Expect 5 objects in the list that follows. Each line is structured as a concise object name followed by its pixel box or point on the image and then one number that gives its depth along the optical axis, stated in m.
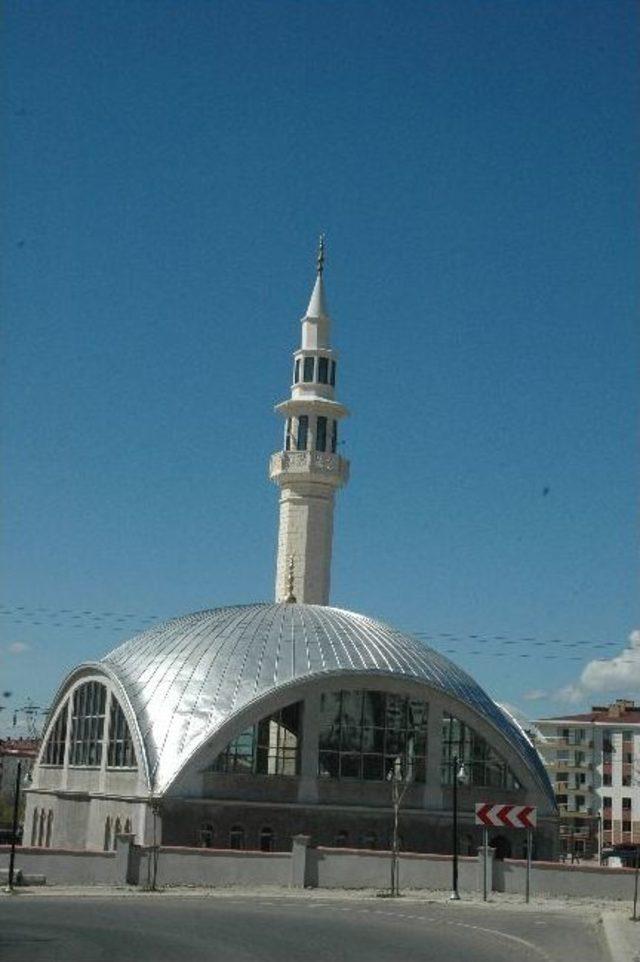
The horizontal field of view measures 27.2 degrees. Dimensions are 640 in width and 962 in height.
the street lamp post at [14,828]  30.94
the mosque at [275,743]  42.31
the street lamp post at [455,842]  32.81
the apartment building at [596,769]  93.00
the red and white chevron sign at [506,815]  32.69
